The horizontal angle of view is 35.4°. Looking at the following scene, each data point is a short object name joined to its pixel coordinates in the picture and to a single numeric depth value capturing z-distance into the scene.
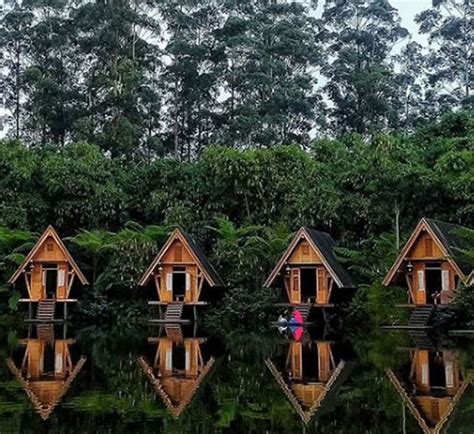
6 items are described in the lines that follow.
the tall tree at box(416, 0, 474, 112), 46.81
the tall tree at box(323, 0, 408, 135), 43.88
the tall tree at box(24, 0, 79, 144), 42.56
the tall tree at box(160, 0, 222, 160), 43.81
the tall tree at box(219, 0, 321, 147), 42.09
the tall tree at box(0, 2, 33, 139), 45.06
